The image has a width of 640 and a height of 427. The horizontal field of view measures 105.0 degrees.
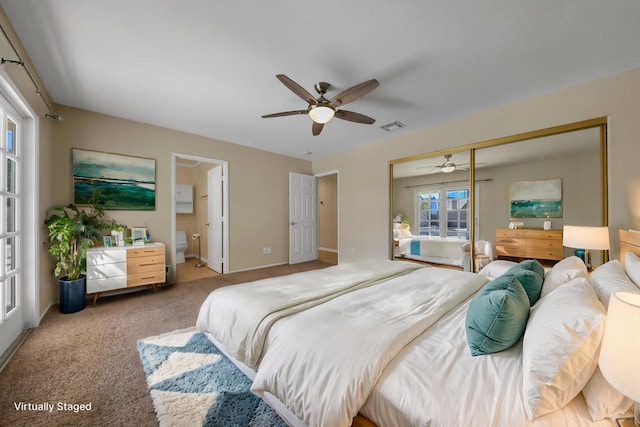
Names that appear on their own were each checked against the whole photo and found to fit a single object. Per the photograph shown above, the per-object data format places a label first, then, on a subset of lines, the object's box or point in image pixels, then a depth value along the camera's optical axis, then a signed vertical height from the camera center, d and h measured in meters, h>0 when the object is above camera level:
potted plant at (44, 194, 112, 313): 2.73 -0.36
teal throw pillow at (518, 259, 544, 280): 1.63 -0.36
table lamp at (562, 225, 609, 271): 2.22 -0.23
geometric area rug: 1.37 -1.13
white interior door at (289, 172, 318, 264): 5.63 -0.11
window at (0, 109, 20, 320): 2.05 +0.02
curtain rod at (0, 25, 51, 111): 1.70 +1.21
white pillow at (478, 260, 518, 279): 2.48 -0.58
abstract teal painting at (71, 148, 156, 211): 3.32 +0.52
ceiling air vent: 3.73 +1.38
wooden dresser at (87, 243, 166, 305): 3.06 -0.69
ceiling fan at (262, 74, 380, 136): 2.20 +1.12
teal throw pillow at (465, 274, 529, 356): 1.03 -0.47
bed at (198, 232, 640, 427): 0.79 -0.61
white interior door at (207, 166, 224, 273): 4.83 -0.07
